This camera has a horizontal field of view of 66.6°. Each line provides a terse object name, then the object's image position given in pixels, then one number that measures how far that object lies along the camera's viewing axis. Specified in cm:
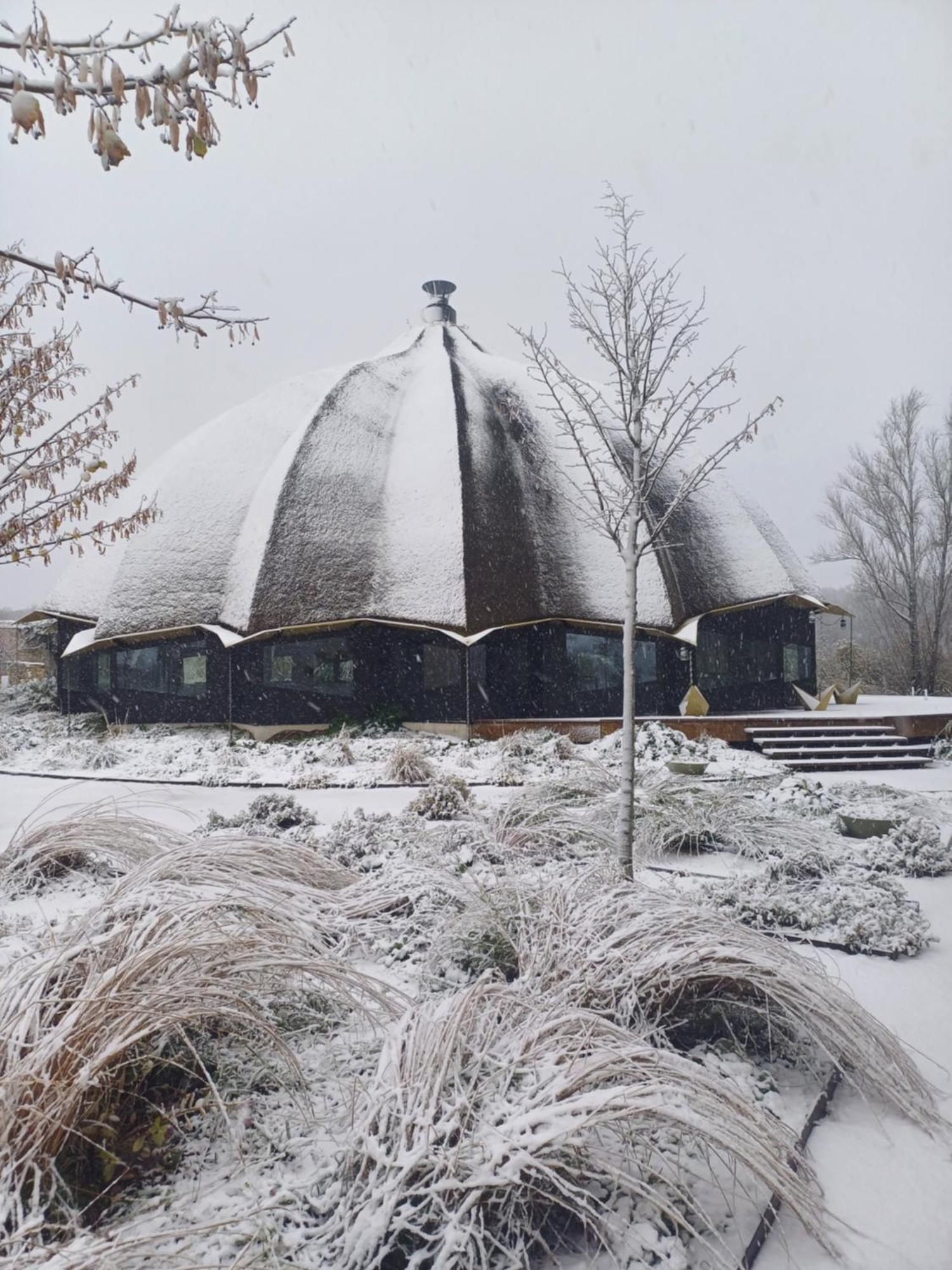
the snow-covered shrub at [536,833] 436
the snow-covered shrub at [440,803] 572
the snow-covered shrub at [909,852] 458
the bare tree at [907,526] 1962
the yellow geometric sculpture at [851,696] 1611
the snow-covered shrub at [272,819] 494
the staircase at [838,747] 989
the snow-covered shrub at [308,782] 795
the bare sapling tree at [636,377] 443
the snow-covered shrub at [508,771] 818
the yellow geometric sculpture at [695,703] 1288
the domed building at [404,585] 1323
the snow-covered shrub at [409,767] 822
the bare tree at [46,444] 457
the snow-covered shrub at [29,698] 1723
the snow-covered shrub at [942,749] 1054
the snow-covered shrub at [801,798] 600
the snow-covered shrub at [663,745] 965
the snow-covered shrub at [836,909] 326
